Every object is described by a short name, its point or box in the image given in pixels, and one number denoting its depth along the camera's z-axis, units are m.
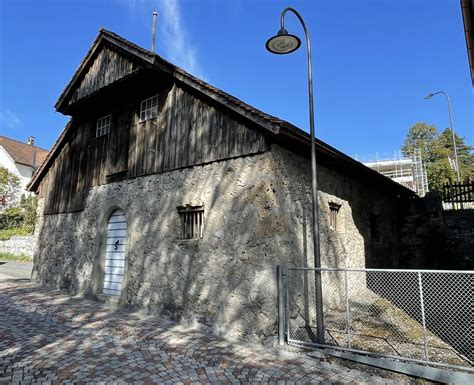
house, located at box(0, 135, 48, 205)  37.34
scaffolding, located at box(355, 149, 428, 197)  31.22
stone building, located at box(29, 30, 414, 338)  6.71
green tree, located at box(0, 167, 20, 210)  31.66
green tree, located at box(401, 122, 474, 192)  34.28
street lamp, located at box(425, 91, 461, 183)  23.26
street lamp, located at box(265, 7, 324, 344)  5.75
